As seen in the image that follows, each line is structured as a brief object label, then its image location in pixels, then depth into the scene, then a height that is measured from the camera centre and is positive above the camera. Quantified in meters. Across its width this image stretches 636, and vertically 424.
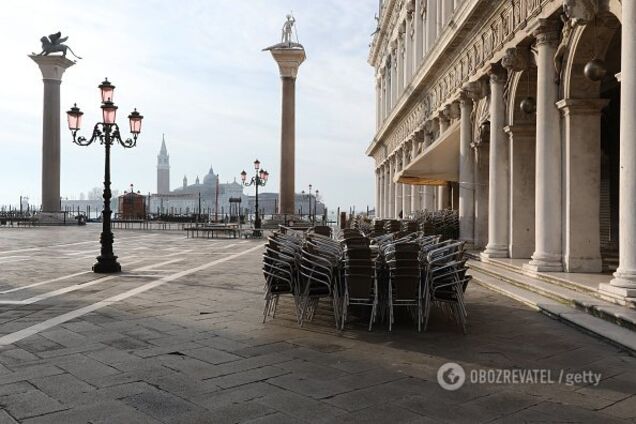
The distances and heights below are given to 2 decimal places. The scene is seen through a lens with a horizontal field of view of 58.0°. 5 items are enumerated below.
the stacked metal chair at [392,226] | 14.17 -0.34
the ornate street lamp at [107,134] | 11.65 +1.74
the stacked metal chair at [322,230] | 10.76 -0.34
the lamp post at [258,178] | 31.84 +1.97
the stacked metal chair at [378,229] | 12.20 -0.38
